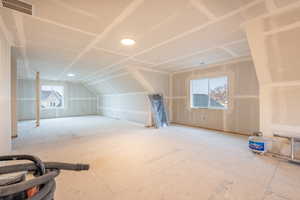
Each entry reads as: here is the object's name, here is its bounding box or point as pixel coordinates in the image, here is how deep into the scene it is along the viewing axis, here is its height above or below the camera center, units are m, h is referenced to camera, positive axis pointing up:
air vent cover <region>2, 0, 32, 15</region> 1.70 +1.20
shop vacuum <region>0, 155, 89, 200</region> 0.57 -0.39
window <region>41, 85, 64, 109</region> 8.27 +0.20
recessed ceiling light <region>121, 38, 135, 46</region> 2.79 +1.20
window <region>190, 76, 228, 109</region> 4.73 +0.25
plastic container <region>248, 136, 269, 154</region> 2.63 -0.86
